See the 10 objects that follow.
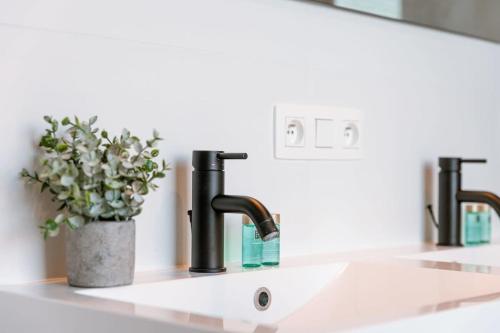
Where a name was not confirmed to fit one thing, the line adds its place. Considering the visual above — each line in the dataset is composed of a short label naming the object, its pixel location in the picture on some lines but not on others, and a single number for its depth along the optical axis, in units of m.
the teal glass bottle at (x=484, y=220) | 1.62
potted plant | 0.98
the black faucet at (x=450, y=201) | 1.57
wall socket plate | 1.38
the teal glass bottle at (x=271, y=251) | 1.25
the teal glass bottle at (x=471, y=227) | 1.61
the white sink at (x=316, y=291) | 1.08
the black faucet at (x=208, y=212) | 1.16
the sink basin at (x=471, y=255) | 1.48
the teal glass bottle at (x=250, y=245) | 1.22
